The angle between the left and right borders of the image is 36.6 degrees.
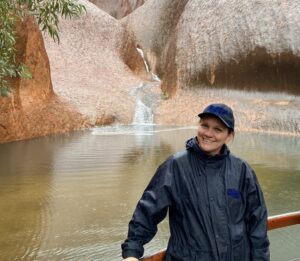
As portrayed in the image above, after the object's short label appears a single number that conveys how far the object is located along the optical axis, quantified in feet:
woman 7.64
